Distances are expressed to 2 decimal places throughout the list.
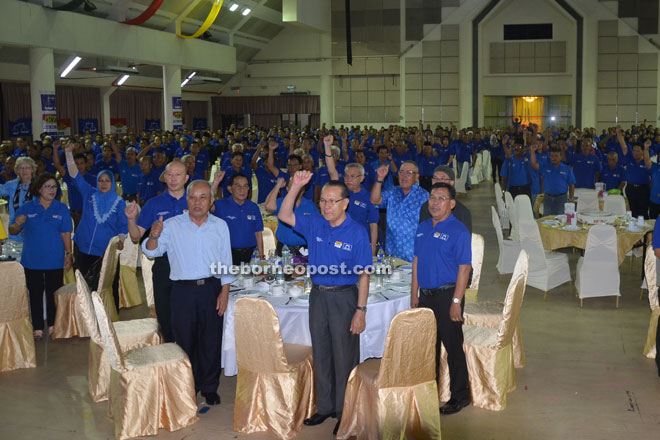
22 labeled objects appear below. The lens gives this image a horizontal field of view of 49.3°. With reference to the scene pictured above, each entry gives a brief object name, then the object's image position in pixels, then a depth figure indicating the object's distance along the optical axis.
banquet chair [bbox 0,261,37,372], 5.80
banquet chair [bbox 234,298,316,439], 4.49
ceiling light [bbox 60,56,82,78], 22.34
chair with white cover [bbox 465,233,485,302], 6.06
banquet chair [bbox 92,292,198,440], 4.57
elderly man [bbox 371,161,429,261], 6.27
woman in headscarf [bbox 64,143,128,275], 6.75
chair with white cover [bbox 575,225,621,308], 7.35
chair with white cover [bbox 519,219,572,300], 7.73
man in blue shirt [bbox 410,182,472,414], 4.65
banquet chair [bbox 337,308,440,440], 4.21
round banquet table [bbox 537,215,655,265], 8.09
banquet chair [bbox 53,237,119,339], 6.54
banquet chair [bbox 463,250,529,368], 5.29
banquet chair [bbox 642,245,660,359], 5.79
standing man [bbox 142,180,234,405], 4.81
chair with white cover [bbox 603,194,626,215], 9.48
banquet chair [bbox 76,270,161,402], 5.18
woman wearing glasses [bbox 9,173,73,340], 6.39
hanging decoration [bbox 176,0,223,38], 23.16
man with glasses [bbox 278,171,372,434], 4.36
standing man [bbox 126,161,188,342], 5.18
